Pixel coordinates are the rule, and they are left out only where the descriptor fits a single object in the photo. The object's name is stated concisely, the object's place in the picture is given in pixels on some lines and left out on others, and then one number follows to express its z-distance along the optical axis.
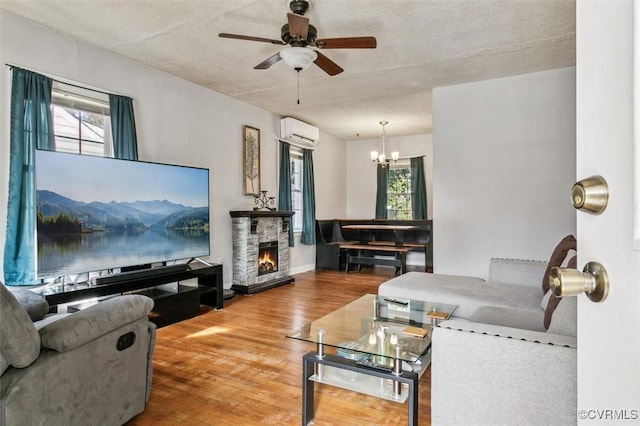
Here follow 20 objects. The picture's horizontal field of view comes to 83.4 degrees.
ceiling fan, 2.71
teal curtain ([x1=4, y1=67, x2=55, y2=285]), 2.89
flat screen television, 2.85
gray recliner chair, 1.39
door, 0.42
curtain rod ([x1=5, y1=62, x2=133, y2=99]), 2.96
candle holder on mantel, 5.66
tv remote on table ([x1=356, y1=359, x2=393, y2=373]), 1.77
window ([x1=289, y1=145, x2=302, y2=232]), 6.81
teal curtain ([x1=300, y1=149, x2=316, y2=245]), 6.88
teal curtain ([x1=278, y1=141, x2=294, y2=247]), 6.19
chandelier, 6.34
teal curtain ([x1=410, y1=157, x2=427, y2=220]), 7.73
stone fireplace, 5.05
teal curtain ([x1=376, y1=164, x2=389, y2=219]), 8.12
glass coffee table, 1.76
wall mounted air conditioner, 6.19
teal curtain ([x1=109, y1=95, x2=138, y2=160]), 3.64
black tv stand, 2.94
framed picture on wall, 5.42
